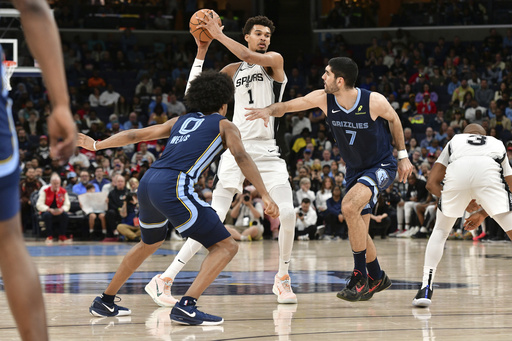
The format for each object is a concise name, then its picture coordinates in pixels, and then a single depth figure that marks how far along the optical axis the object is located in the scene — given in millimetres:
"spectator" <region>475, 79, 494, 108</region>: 21125
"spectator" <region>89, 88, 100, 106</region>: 21797
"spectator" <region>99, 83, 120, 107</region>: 21875
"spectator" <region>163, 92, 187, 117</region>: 21391
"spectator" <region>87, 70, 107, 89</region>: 22672
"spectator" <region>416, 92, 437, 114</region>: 21312
